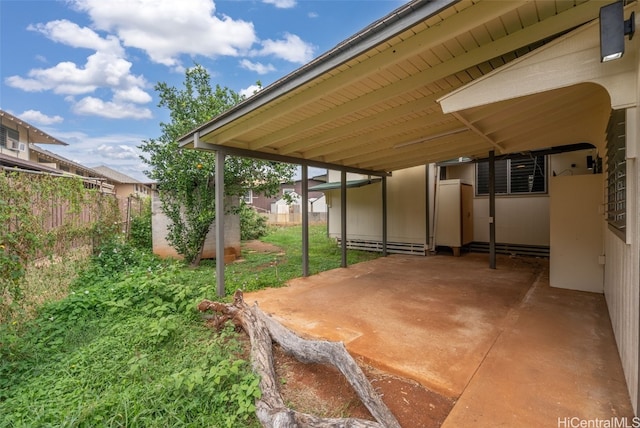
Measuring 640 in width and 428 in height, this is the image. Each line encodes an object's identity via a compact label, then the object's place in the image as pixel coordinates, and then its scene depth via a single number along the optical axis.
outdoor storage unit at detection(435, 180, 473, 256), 7.55
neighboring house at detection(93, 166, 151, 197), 21.20
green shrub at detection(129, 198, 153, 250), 7.74
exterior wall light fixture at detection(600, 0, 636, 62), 1.54
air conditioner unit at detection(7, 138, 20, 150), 12.03
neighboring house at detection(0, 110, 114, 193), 9.75
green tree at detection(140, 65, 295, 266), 6.29
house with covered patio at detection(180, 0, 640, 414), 1.91
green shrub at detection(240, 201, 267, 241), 10.81
